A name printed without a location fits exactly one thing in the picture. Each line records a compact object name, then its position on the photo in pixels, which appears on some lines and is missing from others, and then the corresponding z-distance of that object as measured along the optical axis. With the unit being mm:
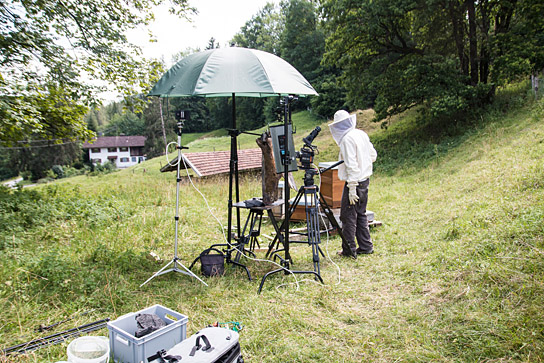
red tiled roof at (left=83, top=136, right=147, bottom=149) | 62219
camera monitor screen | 4302
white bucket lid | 2529
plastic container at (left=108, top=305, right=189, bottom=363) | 2535
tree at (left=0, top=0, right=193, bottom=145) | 6316
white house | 62375
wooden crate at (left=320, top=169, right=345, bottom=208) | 5888
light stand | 4102
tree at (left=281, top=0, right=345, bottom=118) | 43781
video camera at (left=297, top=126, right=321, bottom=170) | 4402
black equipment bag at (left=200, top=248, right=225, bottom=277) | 4457
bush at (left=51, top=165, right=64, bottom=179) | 44444
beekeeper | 4871
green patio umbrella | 3915
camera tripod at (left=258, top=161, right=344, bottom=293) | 4293
